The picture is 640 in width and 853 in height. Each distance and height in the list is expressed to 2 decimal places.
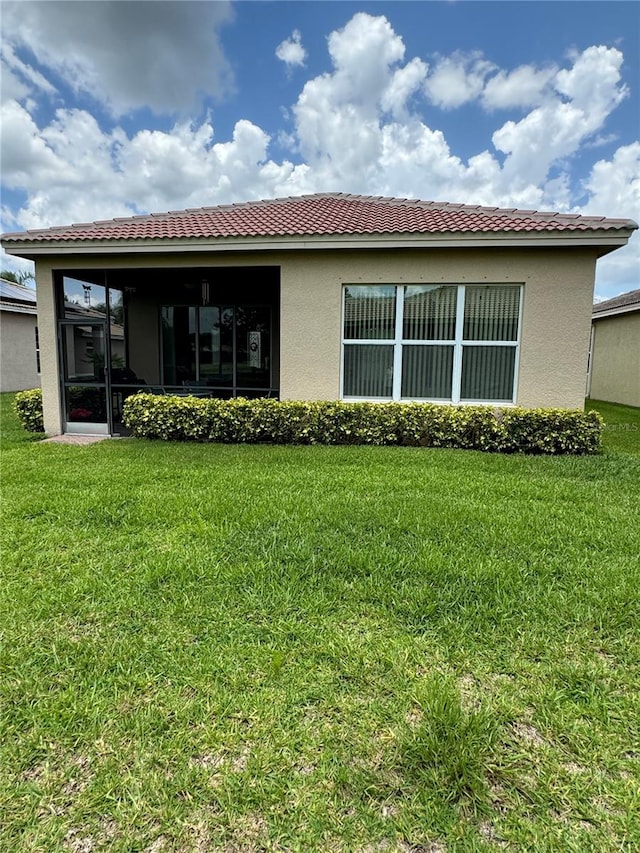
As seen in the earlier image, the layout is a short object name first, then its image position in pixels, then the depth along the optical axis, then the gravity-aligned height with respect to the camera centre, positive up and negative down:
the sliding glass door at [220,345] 12.31 +0.62
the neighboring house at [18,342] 18.59 +0.95
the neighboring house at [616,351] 16.55 +0.91
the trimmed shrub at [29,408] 10.15 -0.94
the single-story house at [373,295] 8.22 +1.46
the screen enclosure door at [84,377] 9.84 -0.23
